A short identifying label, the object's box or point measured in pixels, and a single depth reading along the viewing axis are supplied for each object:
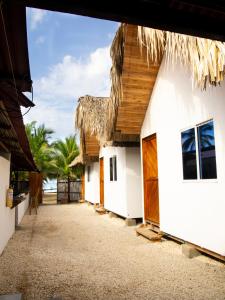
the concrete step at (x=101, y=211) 12.57
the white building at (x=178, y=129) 4.65
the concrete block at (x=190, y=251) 5.14
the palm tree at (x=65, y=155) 22.23
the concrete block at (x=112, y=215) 11.39
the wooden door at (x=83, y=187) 20.11
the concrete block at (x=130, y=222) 9.12
